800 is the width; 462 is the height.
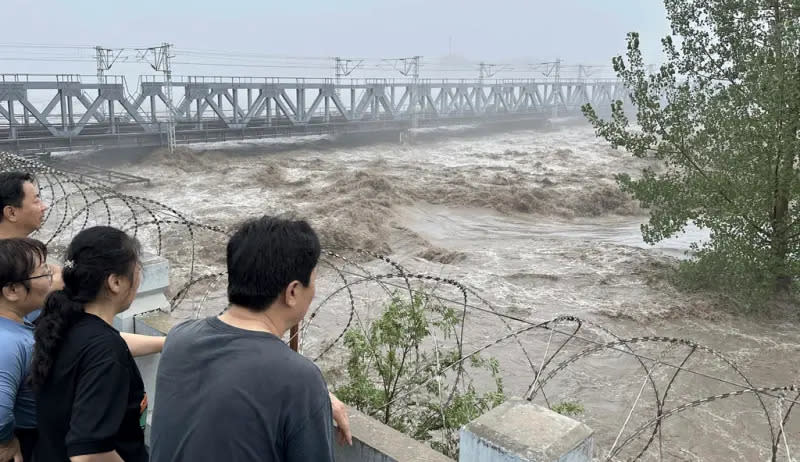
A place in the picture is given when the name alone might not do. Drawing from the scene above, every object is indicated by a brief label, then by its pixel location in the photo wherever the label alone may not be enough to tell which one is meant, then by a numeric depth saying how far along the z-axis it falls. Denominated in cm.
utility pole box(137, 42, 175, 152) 3388
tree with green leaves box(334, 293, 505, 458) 503
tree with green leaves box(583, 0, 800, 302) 1184
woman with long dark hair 257
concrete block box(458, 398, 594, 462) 256
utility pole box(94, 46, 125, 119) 3550
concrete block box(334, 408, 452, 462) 311
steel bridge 3080
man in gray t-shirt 202
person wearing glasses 296
